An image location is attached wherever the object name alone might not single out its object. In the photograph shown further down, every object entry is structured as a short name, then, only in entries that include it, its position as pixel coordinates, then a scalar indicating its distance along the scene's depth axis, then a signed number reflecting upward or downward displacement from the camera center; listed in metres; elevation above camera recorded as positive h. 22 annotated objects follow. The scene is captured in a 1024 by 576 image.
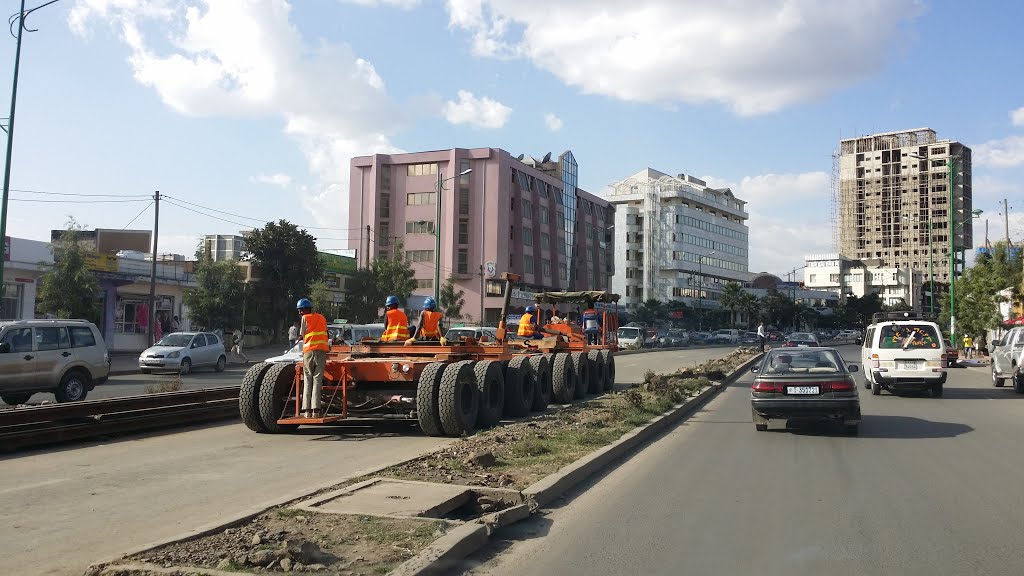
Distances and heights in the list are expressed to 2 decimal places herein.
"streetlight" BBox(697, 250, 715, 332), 100.71 +7.15
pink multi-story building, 70.31 +9.67
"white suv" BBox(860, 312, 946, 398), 18.20 -0.52
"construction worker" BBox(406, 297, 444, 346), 13.10 -0.02
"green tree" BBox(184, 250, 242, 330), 37.78 +1.23
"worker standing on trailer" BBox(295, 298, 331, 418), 11.18 -0.46
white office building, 112.75 +12.12
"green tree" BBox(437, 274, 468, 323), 53.94 +1.58
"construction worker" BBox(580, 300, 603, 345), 20.92 +0.05
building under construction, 161.38 +27.60
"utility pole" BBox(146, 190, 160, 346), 33.66 +3.27
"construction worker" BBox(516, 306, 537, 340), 17.88 -0.03
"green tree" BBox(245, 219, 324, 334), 44.78 +3.40
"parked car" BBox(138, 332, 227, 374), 26.42 -1.17
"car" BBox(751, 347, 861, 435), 11.73 -0.88
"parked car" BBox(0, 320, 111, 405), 15.44 -0.85
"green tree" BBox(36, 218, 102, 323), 29.25 +1.14
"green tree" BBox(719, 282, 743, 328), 98.44 +3.99
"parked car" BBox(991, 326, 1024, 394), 21.20 -0.62
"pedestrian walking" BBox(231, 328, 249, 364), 34.65 -1.06
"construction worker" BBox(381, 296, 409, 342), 13.48 -0.05
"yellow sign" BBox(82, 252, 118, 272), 34.91 +2.48
